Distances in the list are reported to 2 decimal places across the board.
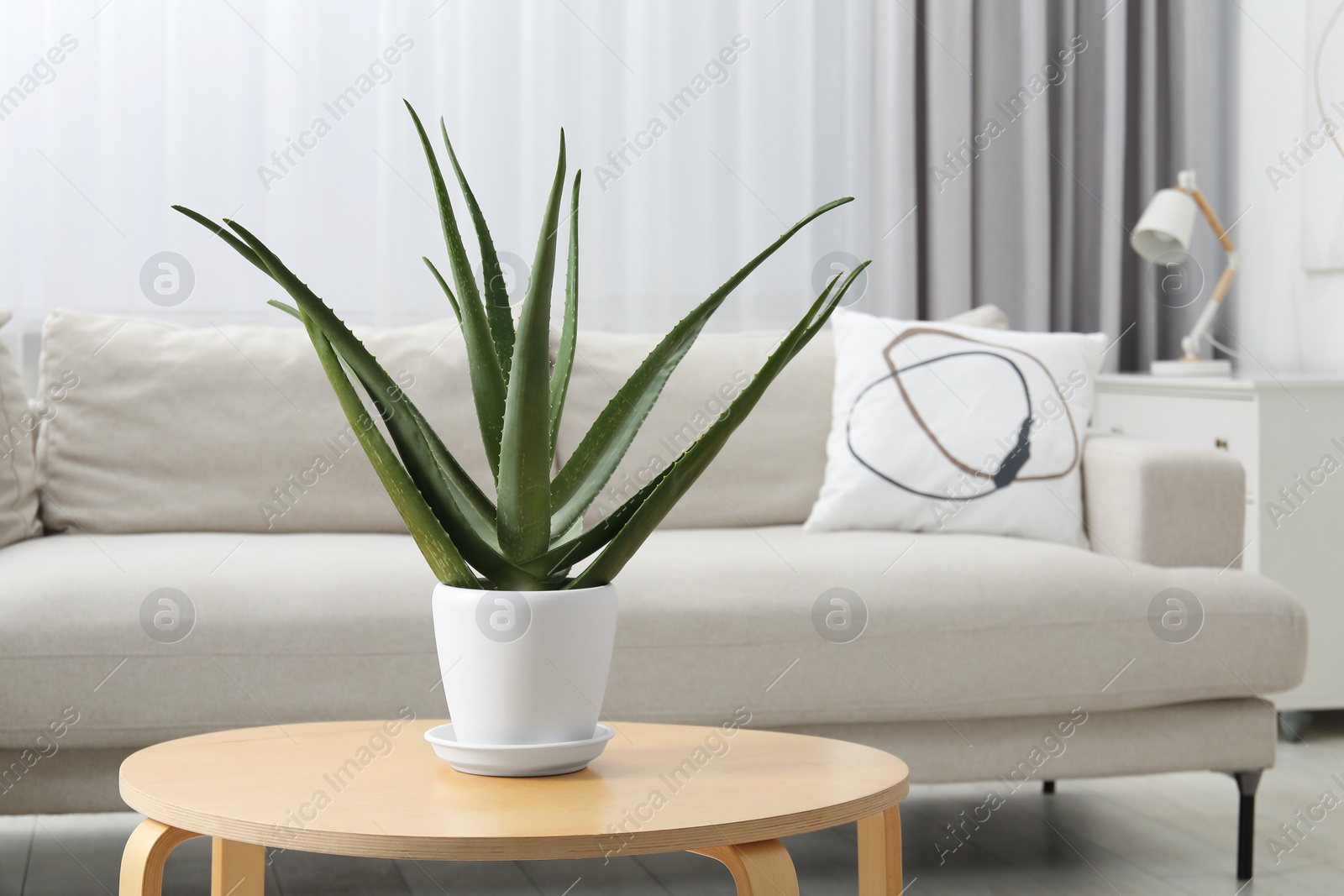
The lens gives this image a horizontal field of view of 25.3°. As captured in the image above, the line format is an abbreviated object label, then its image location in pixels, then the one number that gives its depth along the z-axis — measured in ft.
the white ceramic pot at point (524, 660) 10.91
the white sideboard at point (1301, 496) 16.37
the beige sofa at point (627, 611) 13.10
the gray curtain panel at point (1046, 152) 18.45
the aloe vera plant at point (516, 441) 10.79
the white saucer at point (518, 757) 10.96
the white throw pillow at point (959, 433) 14.70
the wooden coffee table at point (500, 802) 9.72
